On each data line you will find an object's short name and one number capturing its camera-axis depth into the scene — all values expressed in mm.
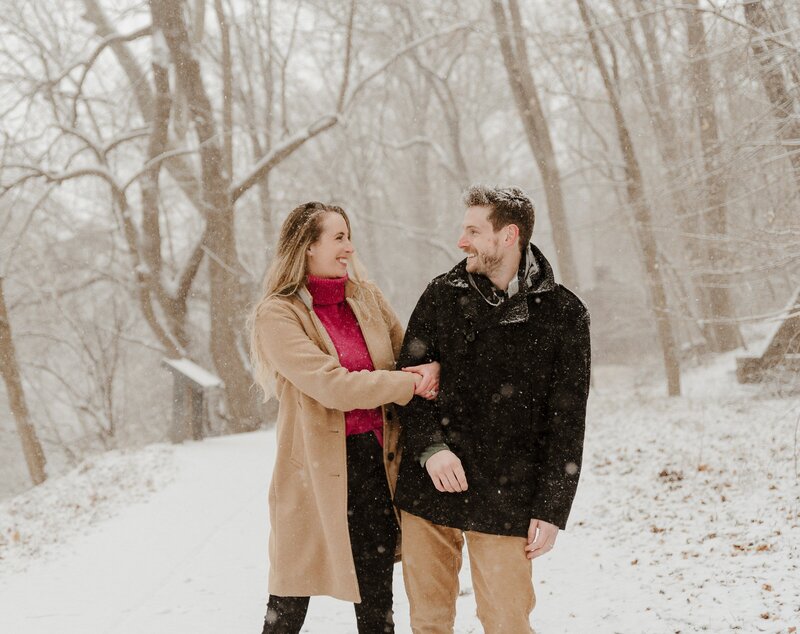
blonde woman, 2934
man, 2721
